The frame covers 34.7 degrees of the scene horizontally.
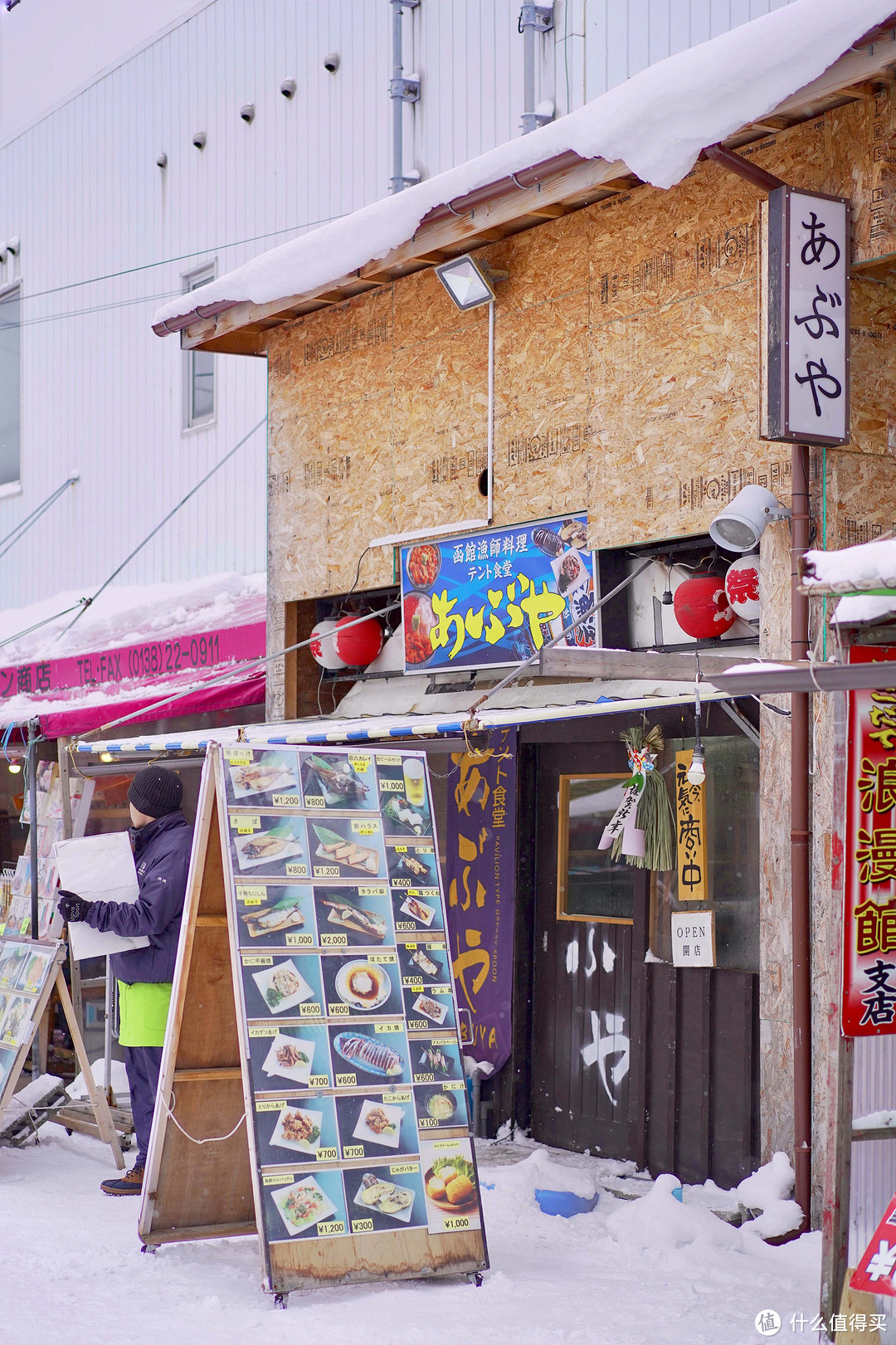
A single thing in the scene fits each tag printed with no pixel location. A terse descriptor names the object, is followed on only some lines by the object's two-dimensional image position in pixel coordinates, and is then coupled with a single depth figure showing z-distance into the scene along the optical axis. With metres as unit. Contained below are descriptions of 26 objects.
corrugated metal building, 10.88
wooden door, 8.27
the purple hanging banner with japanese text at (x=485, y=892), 8.88
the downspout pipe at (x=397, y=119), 11.34
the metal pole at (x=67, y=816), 8.47
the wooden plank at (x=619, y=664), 6.20
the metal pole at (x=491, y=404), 8.70
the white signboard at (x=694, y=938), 7.69
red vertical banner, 5.09
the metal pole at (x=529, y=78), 10.15
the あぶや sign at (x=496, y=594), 8.22
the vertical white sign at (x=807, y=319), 6.47
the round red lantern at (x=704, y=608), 7.45
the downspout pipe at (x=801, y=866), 6.57
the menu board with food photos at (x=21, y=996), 8.12
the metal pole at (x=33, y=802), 8.82
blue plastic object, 7.02
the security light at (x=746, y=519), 6.77
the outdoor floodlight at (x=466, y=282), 8.64
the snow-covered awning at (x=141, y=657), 10.55
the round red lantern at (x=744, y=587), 7.21
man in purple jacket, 6.97
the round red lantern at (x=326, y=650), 10.06
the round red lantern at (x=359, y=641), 9.93
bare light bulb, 6.17
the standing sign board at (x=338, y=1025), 5.62
